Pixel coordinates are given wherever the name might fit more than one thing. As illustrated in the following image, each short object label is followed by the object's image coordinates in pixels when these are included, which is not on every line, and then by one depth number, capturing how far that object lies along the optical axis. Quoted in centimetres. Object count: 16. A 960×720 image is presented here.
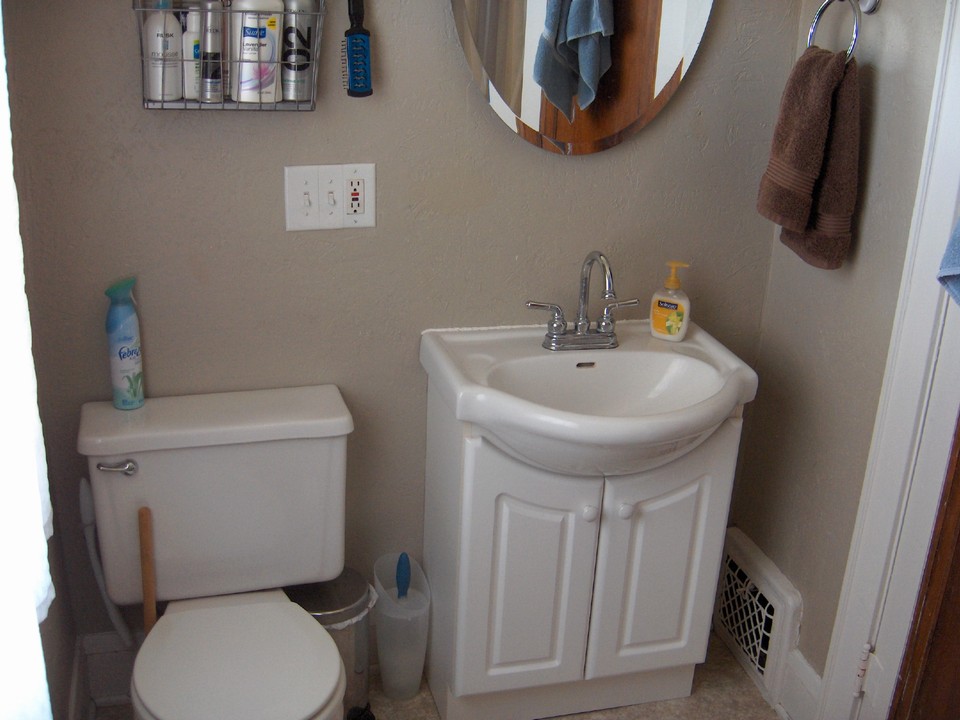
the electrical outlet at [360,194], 180
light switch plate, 178
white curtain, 104
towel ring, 168
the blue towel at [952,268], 132
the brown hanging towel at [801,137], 168
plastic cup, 203
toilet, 160
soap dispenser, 195
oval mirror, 178
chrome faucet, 188
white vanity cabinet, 177
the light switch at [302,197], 178
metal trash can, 191
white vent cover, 205
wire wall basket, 158
